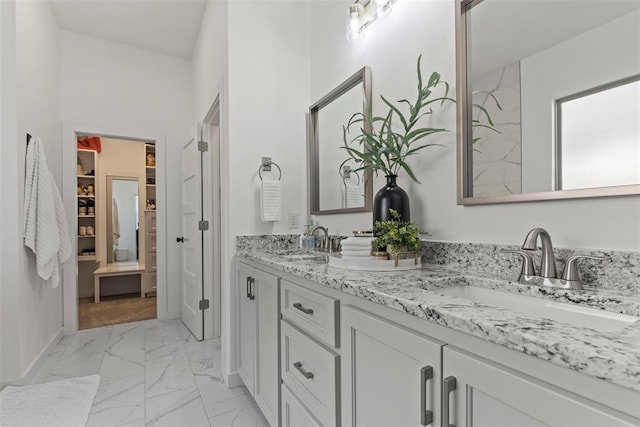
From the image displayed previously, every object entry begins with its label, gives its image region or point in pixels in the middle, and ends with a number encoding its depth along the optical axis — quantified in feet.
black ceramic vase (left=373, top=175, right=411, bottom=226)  4.52
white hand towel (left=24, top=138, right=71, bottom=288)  7.32
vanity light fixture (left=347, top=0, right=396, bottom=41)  5.48
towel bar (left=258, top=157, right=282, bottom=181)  7.15
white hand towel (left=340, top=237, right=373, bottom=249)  4.29
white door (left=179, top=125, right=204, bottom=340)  9.33
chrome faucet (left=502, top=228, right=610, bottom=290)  2.91
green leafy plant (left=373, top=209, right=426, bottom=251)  4.10
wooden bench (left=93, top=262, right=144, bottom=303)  14.14
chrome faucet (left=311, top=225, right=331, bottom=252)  6.59
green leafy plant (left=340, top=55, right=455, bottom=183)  4.49
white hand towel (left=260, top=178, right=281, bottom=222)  6.88
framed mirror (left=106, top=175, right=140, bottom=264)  16.12
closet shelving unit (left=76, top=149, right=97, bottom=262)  14.85
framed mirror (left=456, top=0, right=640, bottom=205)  2.88
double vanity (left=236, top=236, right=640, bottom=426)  1.54
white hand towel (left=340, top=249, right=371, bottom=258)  4.25
